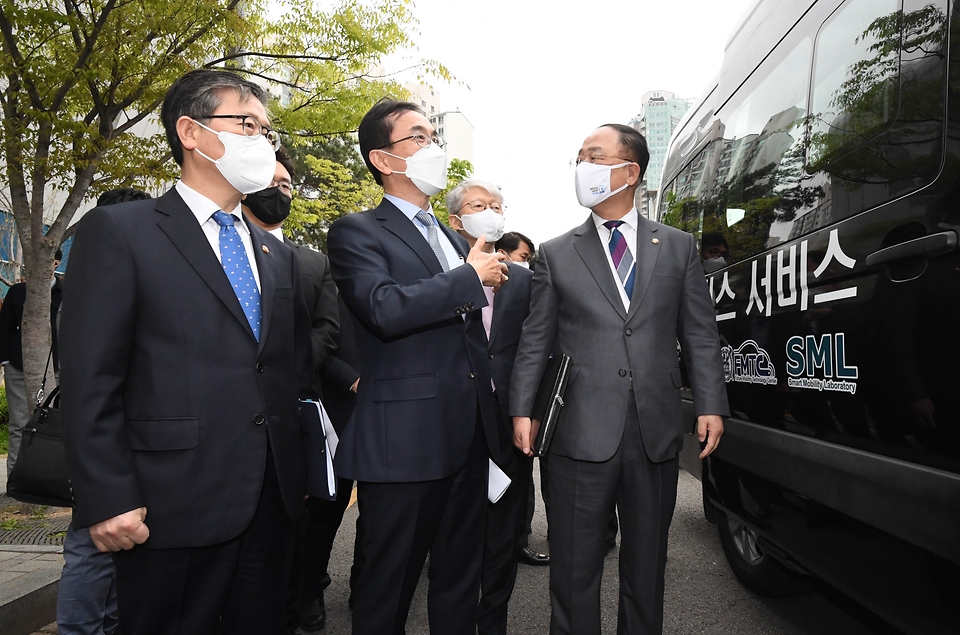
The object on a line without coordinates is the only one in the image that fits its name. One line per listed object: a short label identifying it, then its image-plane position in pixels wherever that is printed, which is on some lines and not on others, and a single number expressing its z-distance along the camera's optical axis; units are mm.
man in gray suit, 2402
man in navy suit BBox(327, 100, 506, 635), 2078
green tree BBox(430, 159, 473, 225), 18906
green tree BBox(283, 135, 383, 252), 12656
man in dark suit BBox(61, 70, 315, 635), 1589
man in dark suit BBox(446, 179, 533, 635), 2760
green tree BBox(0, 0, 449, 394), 4480
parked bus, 1687
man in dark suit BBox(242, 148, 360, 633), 3100
